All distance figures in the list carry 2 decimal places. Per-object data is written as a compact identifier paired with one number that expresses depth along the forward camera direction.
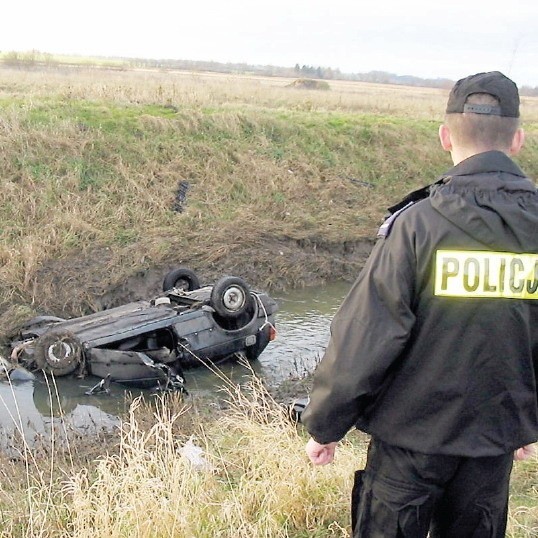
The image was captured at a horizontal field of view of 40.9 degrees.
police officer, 2.41
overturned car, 8.33
